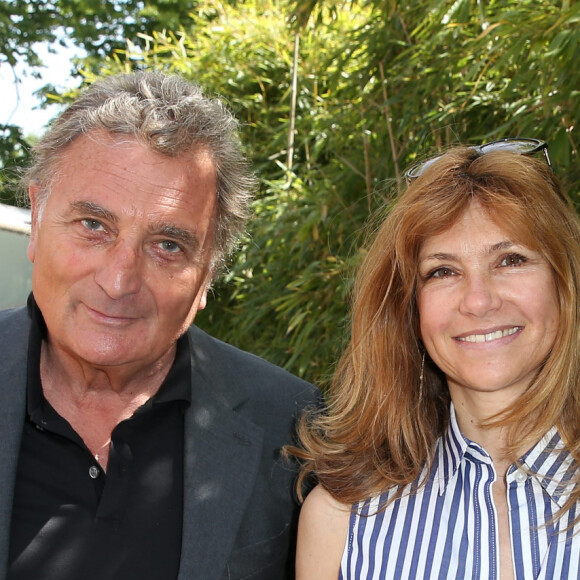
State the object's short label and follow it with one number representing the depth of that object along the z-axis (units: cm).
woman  179
